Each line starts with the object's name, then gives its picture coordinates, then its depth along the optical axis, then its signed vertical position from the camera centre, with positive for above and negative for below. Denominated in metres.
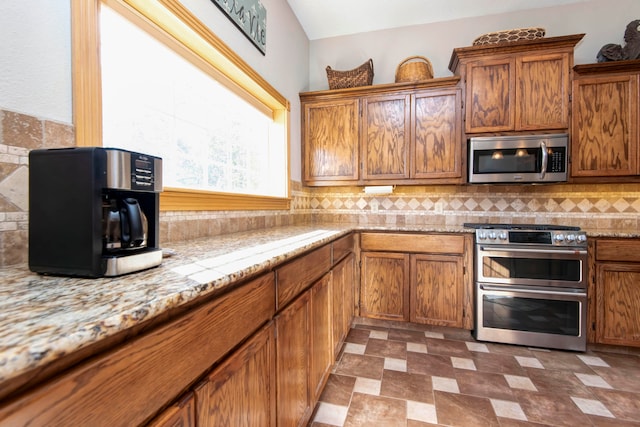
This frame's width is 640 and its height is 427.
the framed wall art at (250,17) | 1.72 +1.25
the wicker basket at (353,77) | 2.90 +1.34
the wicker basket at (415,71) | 2.75 +1.32
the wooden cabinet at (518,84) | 2.39 +1.06
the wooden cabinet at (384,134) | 2.68 +0.73
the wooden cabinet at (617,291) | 2.11 -0.60
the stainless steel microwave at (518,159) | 2.39 +0.43
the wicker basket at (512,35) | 2.42 +1.47
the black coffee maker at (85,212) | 0.65 -0.01
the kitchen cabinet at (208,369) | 0.39 -0.32
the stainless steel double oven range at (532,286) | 2.17 -0.59
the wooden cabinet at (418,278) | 2.44 -0.60
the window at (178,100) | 1.22 +0.58
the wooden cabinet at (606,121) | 2.31 +0.71
